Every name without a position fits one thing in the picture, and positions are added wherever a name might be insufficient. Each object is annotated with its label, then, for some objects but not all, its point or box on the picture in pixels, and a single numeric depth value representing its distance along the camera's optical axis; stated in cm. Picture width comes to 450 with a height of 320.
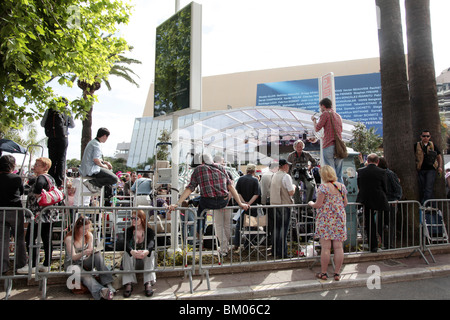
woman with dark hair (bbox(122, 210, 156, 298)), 448
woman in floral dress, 490
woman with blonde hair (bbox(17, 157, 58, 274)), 489
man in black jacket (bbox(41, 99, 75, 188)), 646
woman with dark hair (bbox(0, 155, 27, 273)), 462
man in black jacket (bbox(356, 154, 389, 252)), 586
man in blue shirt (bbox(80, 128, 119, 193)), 566
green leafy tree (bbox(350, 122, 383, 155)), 3181
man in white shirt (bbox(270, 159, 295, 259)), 575
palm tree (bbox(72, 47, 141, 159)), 1551
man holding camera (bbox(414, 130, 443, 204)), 731
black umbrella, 823
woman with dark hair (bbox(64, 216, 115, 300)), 433
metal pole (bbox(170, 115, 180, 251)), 571
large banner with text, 4050
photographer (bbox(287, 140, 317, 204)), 719
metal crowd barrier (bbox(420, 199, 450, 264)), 618
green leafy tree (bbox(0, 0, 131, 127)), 482
